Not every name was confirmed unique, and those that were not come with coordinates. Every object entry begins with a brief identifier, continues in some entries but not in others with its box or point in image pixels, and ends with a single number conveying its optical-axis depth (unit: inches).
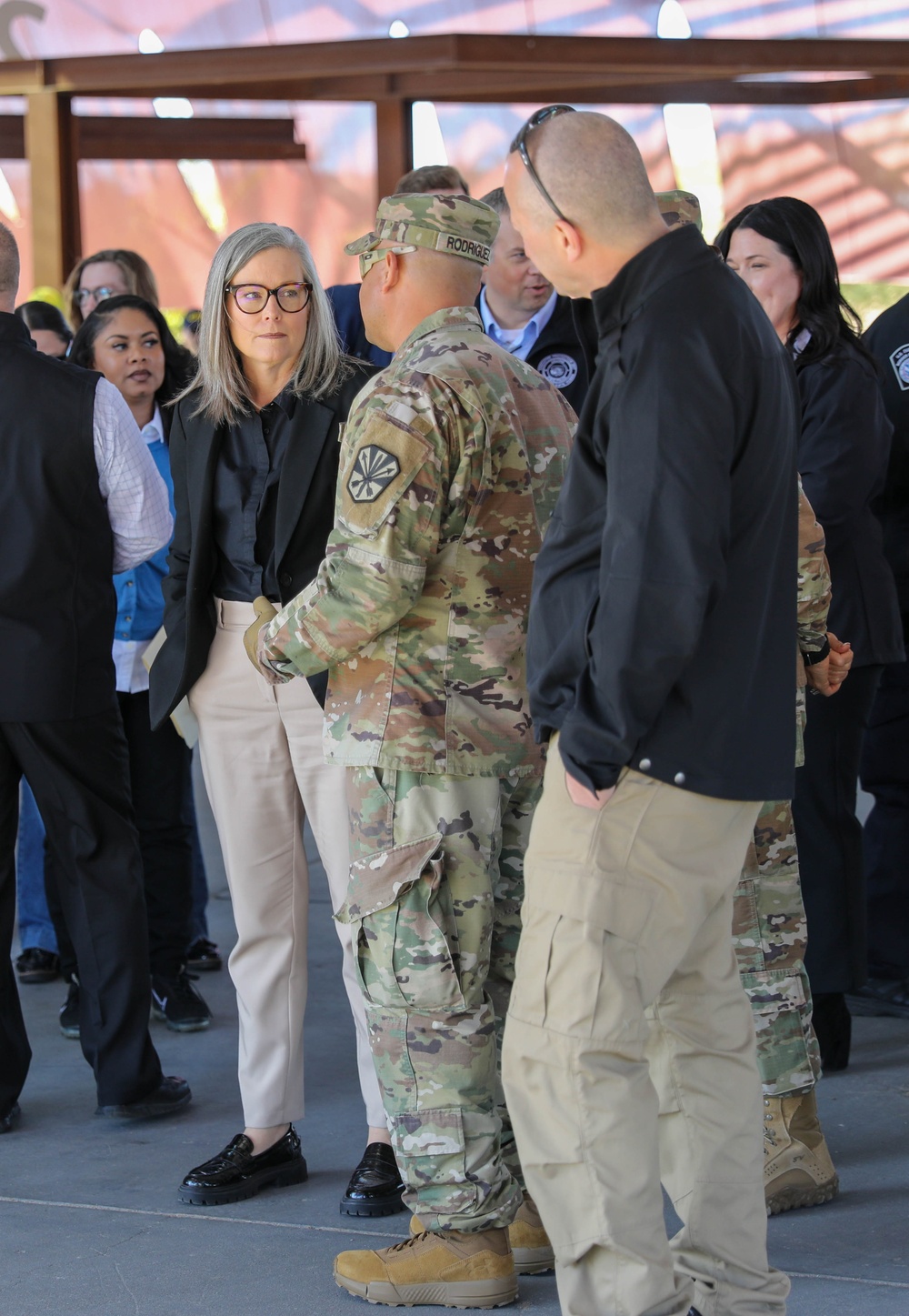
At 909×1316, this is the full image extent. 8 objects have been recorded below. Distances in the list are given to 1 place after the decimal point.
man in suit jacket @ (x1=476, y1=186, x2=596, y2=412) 342.0
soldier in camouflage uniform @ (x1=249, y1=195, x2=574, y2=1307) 204.7
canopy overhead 550.9
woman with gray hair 246.4
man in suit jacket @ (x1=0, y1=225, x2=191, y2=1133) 273.3
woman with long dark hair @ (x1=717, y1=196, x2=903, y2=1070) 275.3
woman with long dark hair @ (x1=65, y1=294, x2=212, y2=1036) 342.3
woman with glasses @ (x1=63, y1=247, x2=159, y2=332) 398.3
